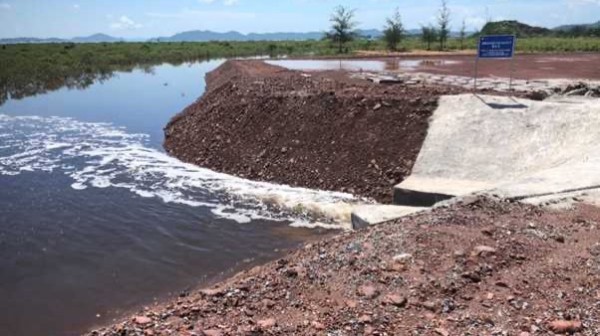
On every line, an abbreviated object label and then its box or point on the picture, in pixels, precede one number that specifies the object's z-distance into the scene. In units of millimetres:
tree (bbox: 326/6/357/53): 59500
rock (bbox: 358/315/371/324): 5993
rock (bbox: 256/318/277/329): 6070
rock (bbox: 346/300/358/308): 6344
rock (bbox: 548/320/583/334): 5590
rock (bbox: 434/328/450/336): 5656
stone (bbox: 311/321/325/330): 5990
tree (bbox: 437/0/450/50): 62781
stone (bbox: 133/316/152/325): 6480
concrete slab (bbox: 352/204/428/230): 10086
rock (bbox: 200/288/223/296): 7141
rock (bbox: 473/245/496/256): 7207
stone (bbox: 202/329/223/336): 5922
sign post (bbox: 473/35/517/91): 15399
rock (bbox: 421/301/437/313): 6160
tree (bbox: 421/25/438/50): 64231
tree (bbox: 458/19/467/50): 69844
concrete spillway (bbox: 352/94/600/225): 12414
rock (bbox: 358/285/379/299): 6527
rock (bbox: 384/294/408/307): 6262
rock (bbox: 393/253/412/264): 7213
